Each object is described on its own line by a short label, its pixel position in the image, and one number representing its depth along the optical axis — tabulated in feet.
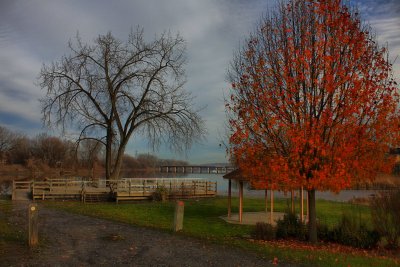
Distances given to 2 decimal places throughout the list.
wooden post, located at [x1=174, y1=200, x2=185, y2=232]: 41.39
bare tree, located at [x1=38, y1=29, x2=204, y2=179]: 101.14
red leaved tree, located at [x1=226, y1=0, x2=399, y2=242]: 37.96
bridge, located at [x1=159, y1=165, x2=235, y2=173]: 474.08
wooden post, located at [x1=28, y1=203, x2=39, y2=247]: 31.42
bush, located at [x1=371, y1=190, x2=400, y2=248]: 40.73
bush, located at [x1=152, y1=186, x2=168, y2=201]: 97.60
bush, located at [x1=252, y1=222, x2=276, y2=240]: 43.14
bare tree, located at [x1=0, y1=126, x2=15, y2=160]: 330.75
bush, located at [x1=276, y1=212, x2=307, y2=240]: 45.80
